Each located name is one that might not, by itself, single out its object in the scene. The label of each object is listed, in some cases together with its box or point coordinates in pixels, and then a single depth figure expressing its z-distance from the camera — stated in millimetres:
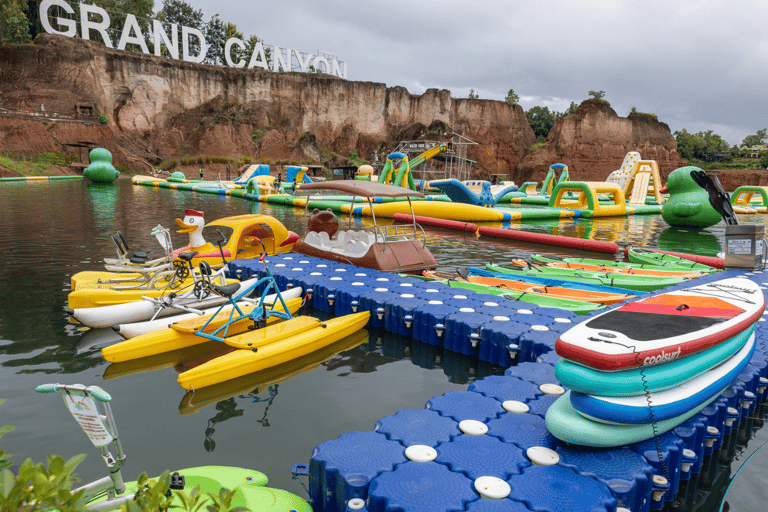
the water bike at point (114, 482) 2223
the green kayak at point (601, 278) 8953
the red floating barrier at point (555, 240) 14831
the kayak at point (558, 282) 8625
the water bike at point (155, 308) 6982
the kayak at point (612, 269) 9953
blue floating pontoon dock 3049
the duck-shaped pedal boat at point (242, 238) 9445
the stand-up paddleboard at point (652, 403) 3279
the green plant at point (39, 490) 1772
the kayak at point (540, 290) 7867
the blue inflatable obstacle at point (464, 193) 23766
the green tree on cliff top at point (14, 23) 46031
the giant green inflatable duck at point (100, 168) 33719
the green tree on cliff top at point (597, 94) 57741
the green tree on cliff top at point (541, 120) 65250
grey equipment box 9922
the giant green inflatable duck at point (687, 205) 19656
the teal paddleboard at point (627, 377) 3266
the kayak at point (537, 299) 7227
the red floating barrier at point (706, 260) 11336
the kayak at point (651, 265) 10531
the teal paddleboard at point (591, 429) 3361
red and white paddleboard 3273
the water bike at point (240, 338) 5762
